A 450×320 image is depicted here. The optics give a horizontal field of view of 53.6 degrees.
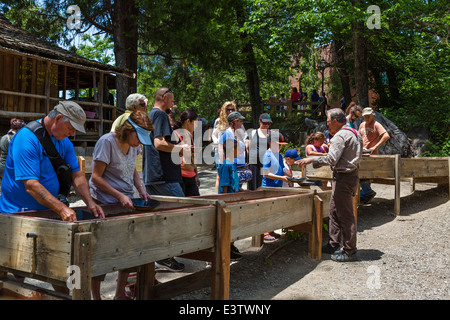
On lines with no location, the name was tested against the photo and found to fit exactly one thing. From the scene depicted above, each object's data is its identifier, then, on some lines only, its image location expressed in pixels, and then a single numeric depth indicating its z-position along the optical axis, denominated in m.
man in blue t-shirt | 3.04
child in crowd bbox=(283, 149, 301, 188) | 6.82
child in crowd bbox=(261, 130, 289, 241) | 6.57
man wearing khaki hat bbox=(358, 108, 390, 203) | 8.12
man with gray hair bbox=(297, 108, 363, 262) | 5.67
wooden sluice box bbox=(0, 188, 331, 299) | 2.55
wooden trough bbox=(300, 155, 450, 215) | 7.69
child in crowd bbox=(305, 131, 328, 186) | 7.52
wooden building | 12.87
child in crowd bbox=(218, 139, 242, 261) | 6.23
